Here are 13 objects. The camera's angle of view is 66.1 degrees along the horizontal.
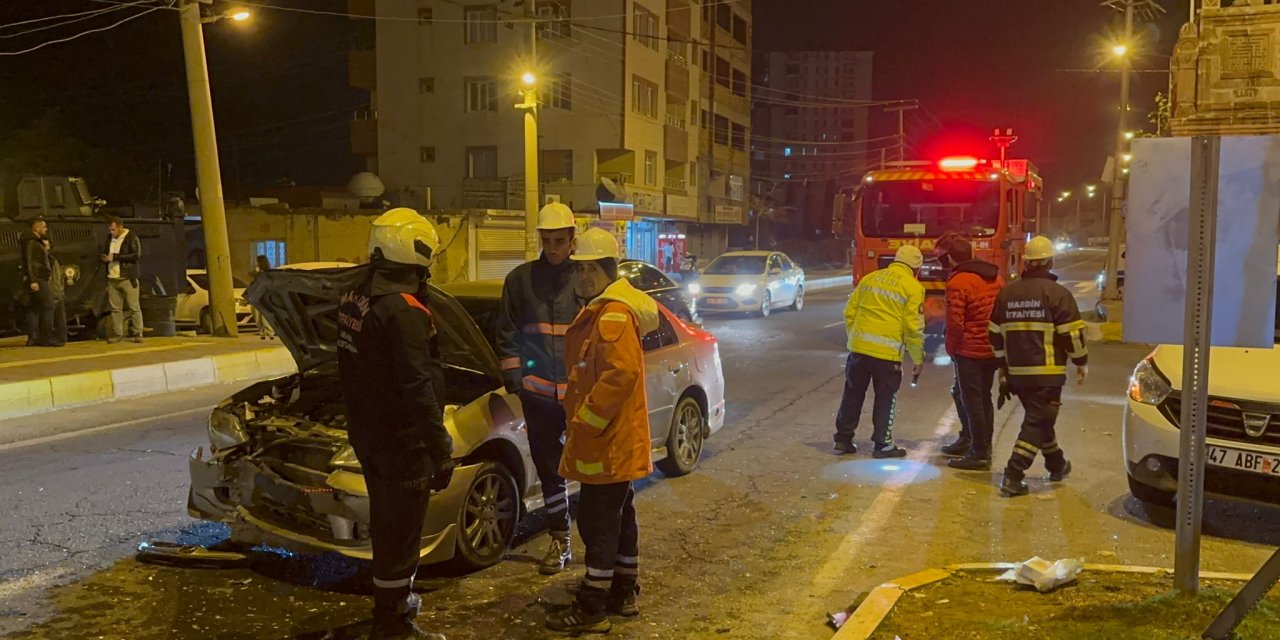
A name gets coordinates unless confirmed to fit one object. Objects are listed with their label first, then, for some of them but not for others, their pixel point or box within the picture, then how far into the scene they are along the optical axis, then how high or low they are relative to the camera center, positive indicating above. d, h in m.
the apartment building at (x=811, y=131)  89.75 +12.01
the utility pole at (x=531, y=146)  23.97 +2.31
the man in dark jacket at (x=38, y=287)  13.01 -0.61
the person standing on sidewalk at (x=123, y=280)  13.73 -0.56
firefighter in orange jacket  4.24 -0.82
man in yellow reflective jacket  7.70 -0.80
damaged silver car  4.74 -1.09
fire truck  14.18 +0.38
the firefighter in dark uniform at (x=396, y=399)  3.99 -0.65
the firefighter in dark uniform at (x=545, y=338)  5.02 -0.51
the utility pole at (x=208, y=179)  15.45 +0.98
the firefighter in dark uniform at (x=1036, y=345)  6.73 -0.74
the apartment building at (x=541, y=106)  40.50 +5.72
